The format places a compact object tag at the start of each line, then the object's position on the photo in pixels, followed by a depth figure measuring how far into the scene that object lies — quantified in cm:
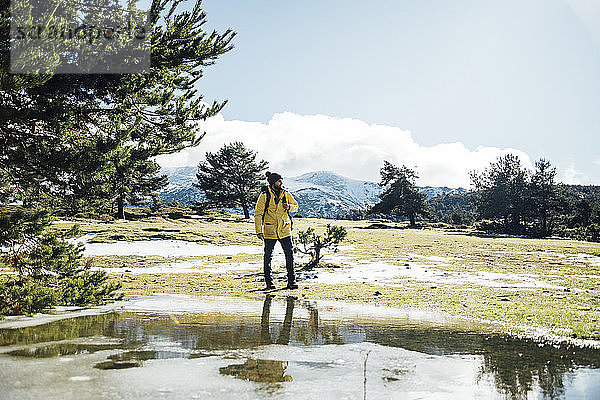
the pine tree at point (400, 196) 7362
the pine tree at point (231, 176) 6306
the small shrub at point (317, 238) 1276
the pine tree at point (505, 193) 6047
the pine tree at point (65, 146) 603
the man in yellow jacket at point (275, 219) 877
